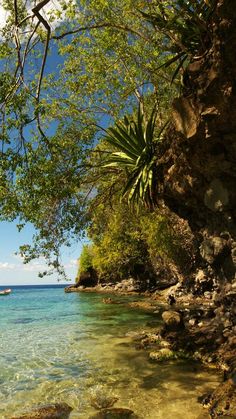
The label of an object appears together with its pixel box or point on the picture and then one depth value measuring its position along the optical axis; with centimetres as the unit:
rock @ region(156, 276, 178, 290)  4198
